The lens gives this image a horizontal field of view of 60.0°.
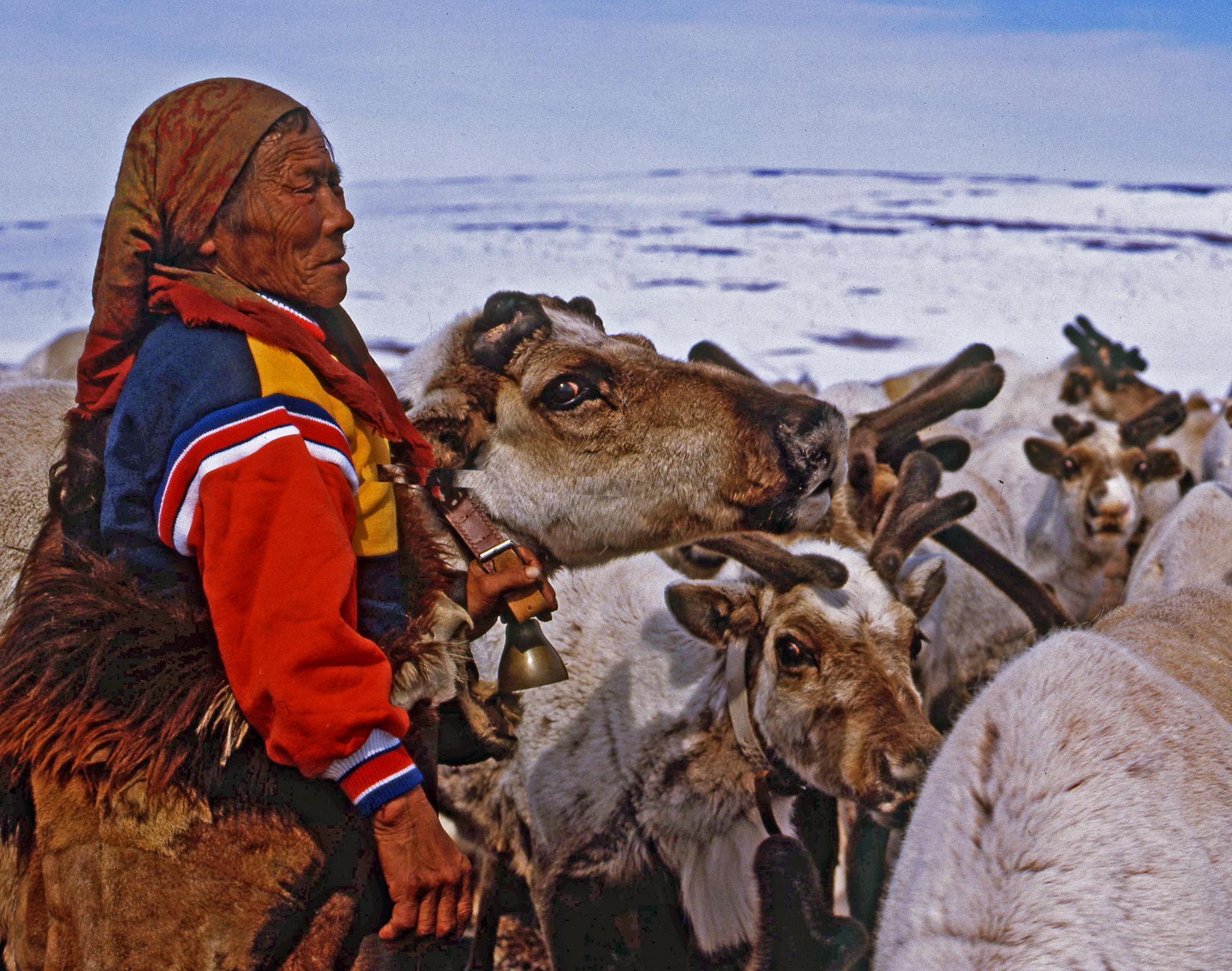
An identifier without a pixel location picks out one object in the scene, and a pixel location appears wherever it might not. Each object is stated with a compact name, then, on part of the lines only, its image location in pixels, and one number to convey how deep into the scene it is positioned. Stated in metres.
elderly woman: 1.93
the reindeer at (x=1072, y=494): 7.73
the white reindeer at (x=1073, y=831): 2.28
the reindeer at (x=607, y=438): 2.77
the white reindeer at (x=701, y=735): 3.79
